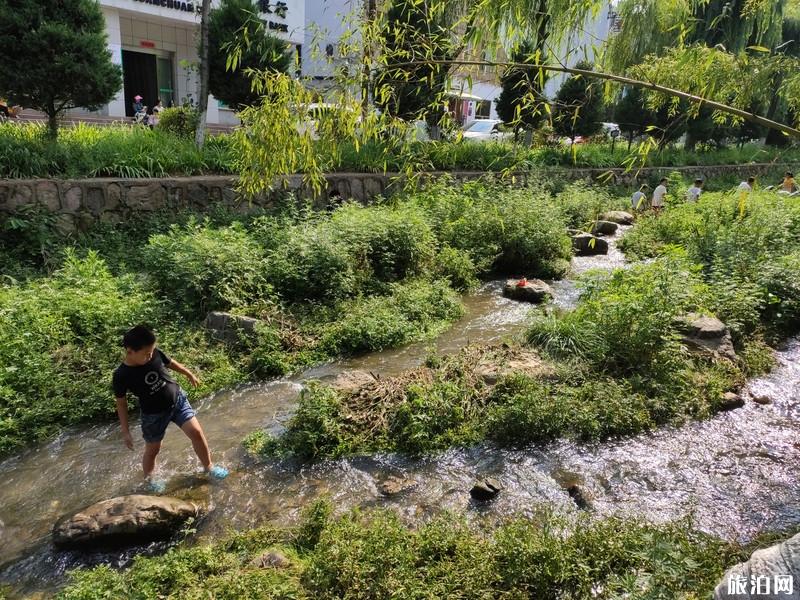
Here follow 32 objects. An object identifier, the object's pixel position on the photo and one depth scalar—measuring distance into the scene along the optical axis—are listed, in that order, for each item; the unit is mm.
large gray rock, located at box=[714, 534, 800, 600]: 2343
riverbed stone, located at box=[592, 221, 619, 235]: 15242
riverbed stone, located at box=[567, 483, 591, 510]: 4992
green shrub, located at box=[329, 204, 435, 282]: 9789
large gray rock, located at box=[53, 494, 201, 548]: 4363
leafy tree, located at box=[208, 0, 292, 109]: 13141
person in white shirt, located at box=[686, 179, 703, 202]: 15430
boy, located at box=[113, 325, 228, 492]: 4741
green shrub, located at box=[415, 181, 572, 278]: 11734
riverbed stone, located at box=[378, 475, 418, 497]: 5133
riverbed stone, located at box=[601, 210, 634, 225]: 16002
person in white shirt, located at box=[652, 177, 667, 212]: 15141
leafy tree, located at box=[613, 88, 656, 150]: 22031
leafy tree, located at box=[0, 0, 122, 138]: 9570
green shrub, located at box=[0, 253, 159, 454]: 5980
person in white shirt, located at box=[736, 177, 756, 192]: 14499
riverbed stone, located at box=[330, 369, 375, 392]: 6402
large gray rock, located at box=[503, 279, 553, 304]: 10281
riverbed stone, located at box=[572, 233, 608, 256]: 13438
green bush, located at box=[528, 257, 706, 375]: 6938
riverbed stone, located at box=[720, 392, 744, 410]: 6645
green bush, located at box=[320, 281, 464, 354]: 7980
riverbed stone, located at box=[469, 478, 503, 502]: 5043
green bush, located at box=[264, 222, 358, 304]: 8789
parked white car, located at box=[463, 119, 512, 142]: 24188
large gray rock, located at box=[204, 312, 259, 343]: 7578
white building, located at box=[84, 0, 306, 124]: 20641
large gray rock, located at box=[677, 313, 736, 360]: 7430
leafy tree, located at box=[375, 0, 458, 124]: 4031
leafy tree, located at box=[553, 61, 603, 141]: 19375
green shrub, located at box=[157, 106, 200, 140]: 14289
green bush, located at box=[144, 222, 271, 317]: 8031
